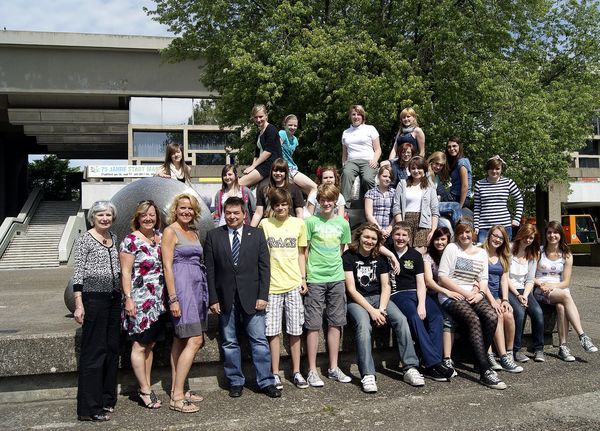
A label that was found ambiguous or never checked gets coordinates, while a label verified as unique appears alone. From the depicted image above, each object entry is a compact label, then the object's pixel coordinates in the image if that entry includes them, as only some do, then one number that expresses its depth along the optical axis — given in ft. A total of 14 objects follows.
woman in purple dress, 15.85
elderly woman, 15.20
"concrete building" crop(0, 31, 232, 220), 113.91
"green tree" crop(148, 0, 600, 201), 56.90
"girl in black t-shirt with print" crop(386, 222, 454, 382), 18.58
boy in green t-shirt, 18.04
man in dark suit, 16.74
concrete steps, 91.15
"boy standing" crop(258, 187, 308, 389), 17.56
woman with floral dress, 15.69
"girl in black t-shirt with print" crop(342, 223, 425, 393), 17.97
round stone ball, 19.47
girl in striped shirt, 24.86
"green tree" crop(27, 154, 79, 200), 205.49
